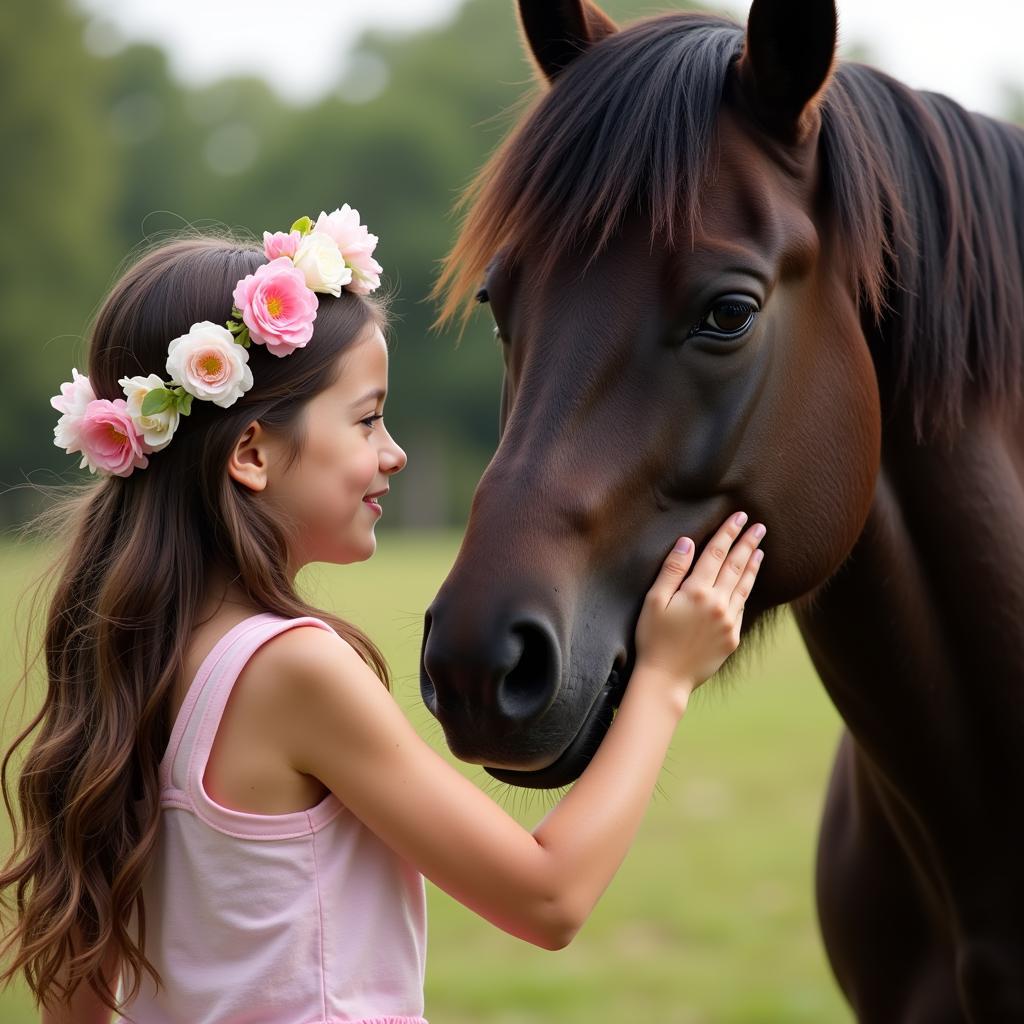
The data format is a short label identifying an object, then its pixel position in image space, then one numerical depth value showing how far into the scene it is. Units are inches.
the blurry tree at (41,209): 1288.1
